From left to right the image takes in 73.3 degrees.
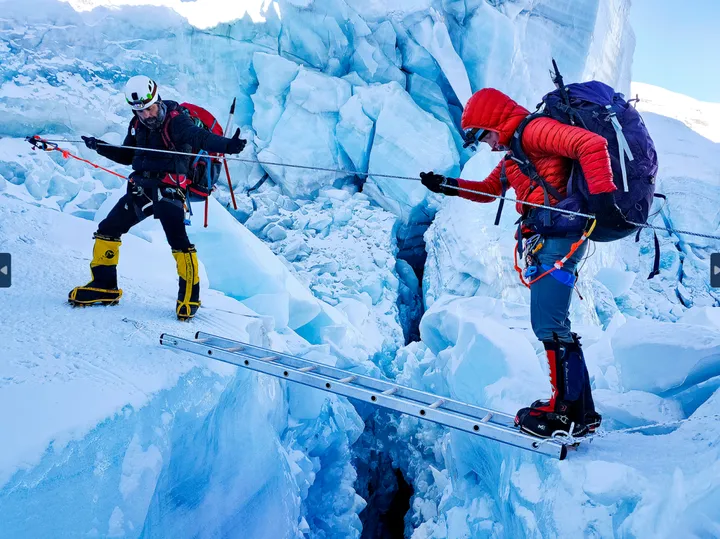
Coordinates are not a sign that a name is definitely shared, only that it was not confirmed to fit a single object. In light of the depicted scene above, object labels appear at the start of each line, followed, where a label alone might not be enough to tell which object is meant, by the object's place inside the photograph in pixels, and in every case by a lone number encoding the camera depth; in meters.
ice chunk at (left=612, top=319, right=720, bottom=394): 2.28
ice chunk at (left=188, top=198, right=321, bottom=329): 4.80
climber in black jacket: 2.54
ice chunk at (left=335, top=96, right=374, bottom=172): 8.98
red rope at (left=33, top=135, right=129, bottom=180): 2.86
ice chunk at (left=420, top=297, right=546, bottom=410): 2.94
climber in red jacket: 1.70
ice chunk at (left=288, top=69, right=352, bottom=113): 8.91
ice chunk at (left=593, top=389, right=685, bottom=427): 2.29
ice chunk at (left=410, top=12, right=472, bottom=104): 8.82
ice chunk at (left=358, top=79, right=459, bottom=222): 8.64
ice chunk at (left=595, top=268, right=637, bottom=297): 8.63
